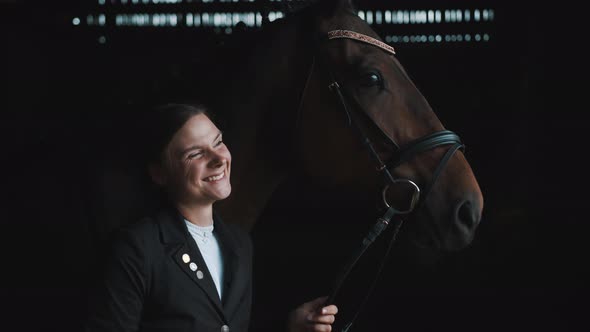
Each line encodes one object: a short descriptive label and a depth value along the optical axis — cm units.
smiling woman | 375
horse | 409
